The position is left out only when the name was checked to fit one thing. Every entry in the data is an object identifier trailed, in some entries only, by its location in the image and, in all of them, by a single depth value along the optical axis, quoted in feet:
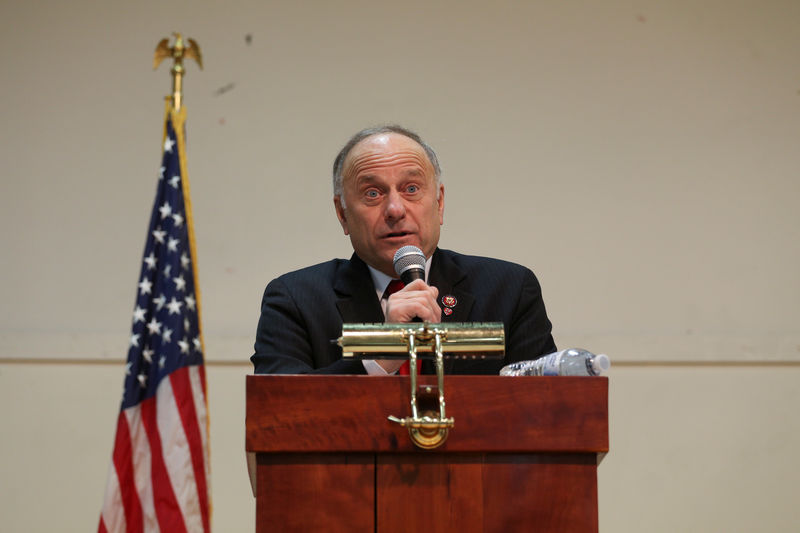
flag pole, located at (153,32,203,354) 17.27
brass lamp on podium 16.19
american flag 16.91
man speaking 17.71
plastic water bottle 16.25
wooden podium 16.06
